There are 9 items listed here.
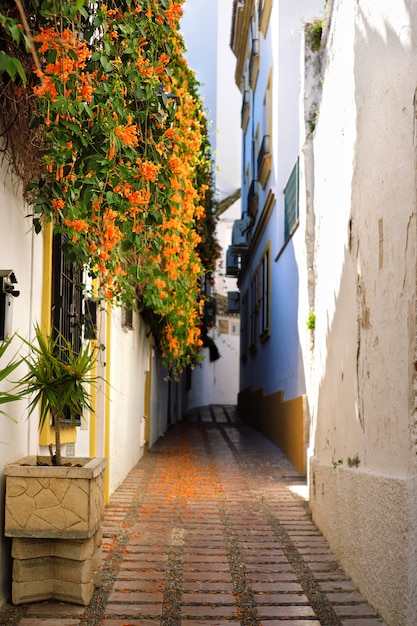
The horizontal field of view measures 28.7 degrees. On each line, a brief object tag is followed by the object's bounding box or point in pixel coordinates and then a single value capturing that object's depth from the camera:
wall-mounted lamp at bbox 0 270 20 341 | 4.31
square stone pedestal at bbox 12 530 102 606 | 4.52
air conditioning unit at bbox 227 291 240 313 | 28.38
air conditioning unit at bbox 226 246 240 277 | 26.96
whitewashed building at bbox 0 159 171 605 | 4.58
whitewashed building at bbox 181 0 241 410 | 28.44
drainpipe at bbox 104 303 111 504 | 8.36
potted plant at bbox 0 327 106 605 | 4.45
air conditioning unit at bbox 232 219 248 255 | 22.44
